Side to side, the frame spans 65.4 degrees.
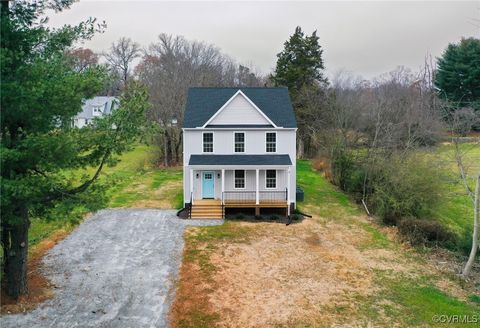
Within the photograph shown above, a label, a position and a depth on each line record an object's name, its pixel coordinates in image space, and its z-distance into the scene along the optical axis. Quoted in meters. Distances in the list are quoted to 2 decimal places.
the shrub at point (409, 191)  20.30
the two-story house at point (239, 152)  22.12
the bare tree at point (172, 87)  34.03
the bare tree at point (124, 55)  70.00
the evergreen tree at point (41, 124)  9.38
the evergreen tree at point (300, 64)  40.72
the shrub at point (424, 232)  18.38
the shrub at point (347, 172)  26.34
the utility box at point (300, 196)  24.86
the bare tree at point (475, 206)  14.88
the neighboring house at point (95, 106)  59.43
